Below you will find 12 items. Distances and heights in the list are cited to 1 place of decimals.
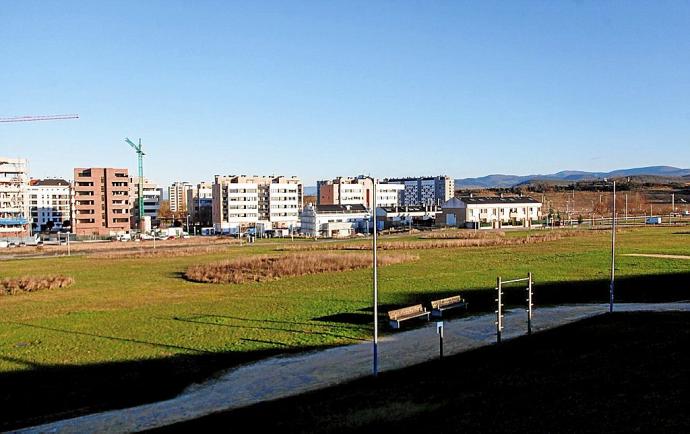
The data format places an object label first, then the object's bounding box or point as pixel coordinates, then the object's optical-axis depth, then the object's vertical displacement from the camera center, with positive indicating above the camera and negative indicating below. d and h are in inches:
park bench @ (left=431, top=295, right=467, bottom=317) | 1071.0 -179.9
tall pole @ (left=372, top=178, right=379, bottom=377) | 681.0 -133.9
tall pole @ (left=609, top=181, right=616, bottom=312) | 1013.8 -158.6
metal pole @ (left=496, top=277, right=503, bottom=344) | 812.0 -148.5
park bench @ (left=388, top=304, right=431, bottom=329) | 989.2 -183.1
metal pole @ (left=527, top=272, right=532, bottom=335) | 862.0 -145.5
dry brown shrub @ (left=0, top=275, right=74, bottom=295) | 1653.5 -215.9
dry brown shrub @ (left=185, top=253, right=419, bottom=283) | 1818.4 -202.3
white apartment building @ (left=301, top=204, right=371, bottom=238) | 4269.2 -126.3
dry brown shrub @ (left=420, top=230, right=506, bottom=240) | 3316.9 -186.7
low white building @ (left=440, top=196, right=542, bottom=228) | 4515.3 -78.3
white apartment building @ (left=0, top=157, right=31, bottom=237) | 4471.0 +67.8
